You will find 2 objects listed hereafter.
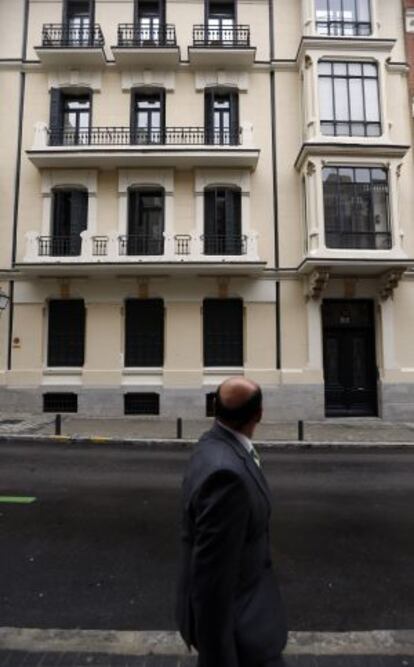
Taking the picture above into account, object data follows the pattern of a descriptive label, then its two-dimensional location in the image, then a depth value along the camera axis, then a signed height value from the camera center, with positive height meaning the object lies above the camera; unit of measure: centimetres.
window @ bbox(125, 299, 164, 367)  1789 +147
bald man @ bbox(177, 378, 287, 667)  198 -70
